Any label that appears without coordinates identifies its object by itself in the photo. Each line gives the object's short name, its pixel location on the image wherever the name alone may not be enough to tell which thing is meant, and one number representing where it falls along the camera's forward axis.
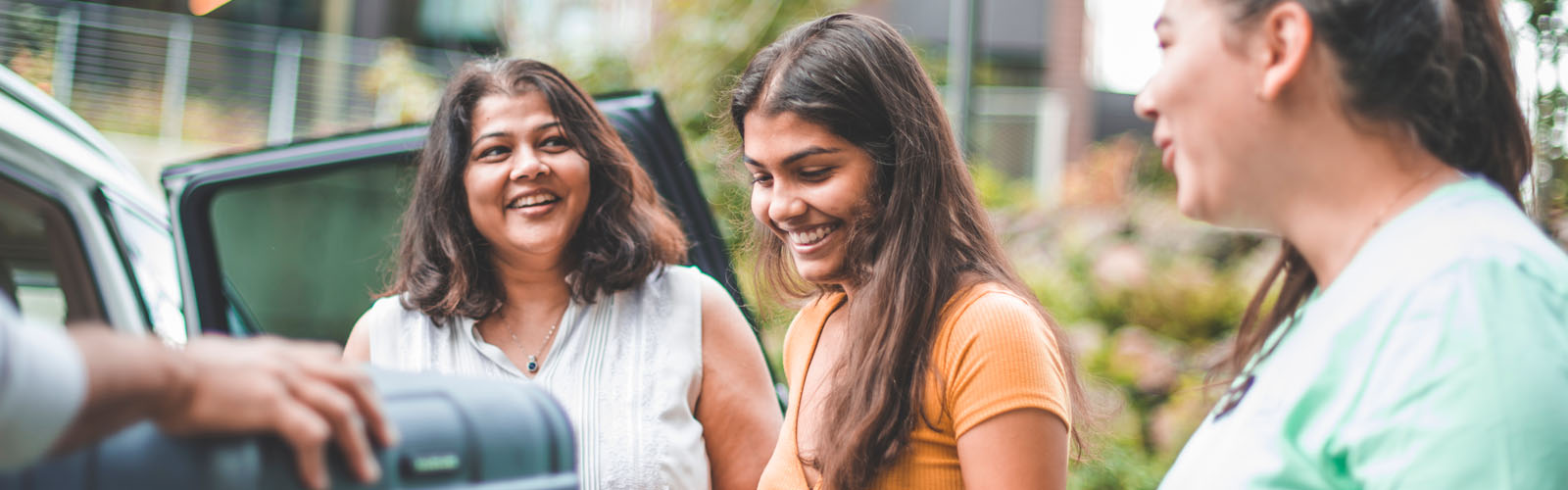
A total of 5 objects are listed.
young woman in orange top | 1.67
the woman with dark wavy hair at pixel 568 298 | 2.27
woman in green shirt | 0.96
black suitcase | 0.98
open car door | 2.65
